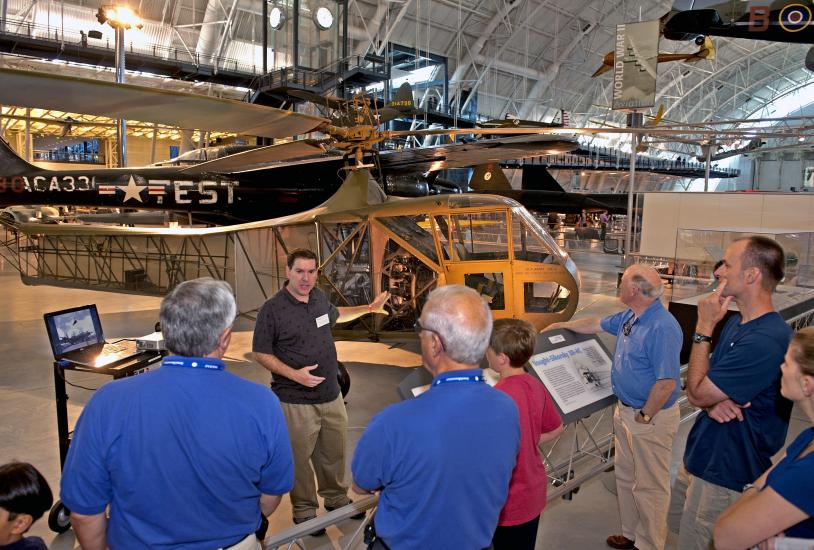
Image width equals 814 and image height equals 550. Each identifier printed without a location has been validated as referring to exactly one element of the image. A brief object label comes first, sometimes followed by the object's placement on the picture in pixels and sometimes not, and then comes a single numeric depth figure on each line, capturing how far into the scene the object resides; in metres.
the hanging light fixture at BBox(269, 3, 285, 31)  23.41
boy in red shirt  2.16
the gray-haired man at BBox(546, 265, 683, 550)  2.94
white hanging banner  8.71
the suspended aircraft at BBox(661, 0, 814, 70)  7.02
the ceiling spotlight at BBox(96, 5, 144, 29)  14.94
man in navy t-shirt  2.27
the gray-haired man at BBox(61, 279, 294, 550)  1.59
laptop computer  3.89
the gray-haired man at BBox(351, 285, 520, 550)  1.52
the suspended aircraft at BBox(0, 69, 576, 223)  4.98
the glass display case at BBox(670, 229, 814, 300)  6.16
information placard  3.17
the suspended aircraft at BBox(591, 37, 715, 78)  12.52
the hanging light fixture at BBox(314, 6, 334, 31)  23.00
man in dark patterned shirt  3.39
